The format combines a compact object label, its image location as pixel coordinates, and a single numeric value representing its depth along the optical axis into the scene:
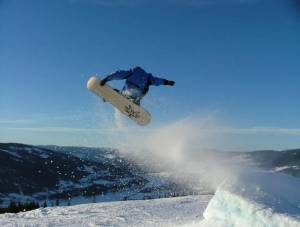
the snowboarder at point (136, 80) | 12.68
